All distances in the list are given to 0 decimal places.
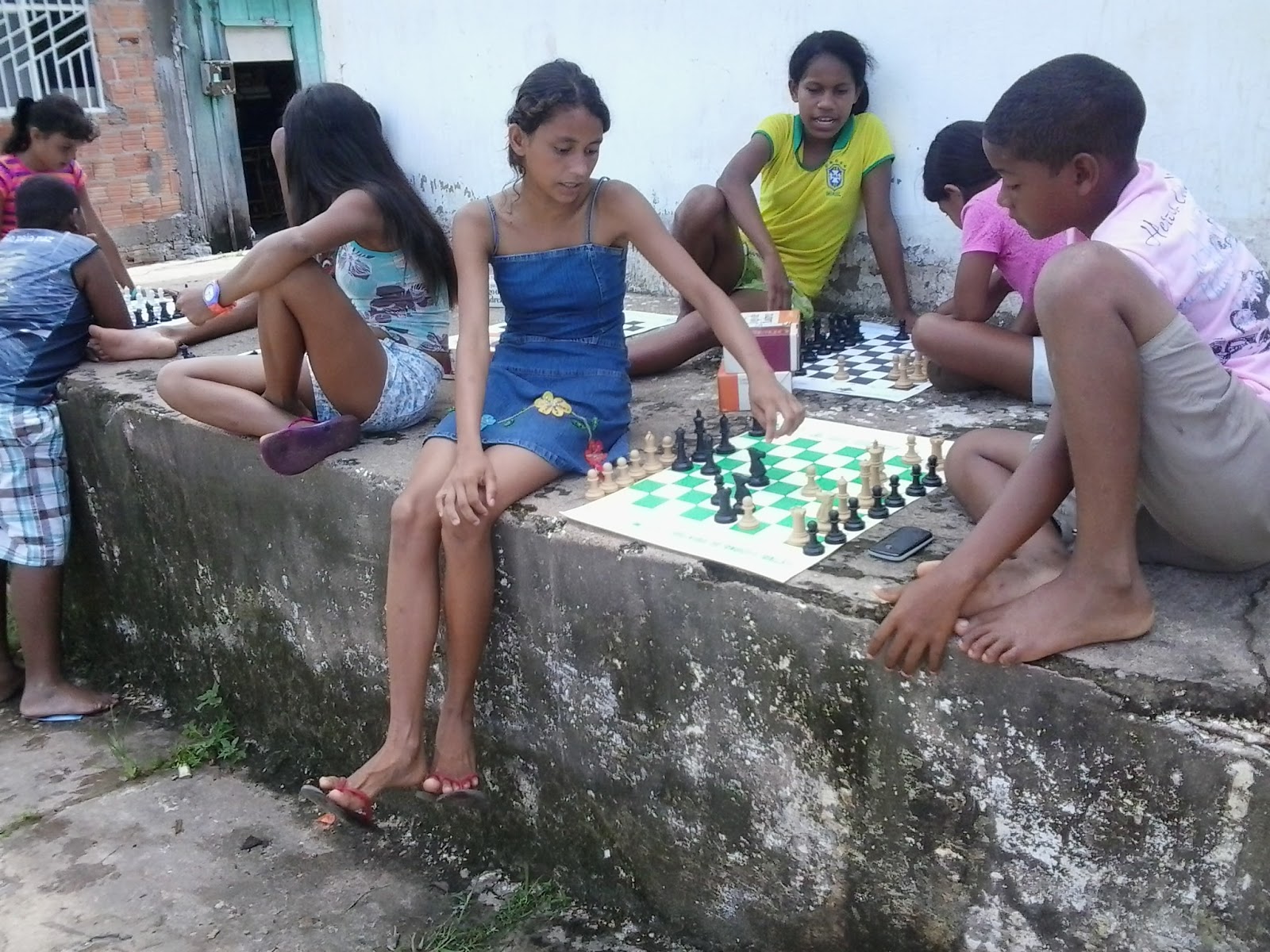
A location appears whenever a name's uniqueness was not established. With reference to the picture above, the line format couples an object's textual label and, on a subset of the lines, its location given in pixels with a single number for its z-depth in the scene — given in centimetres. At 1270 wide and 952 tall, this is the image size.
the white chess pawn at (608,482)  287
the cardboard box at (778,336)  367
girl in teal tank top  320
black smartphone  233
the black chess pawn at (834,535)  243
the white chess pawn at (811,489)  271
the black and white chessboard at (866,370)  373
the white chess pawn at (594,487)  284
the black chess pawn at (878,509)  259
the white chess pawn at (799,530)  243
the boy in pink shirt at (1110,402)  186
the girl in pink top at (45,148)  572
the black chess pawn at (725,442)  316
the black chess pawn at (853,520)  250
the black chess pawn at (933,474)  276
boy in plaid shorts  413
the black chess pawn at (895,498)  264
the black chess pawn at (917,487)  270
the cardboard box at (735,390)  352
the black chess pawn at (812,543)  240
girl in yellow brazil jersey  426
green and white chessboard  243
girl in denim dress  270
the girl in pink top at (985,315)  333
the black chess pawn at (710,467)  295
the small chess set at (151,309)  522
